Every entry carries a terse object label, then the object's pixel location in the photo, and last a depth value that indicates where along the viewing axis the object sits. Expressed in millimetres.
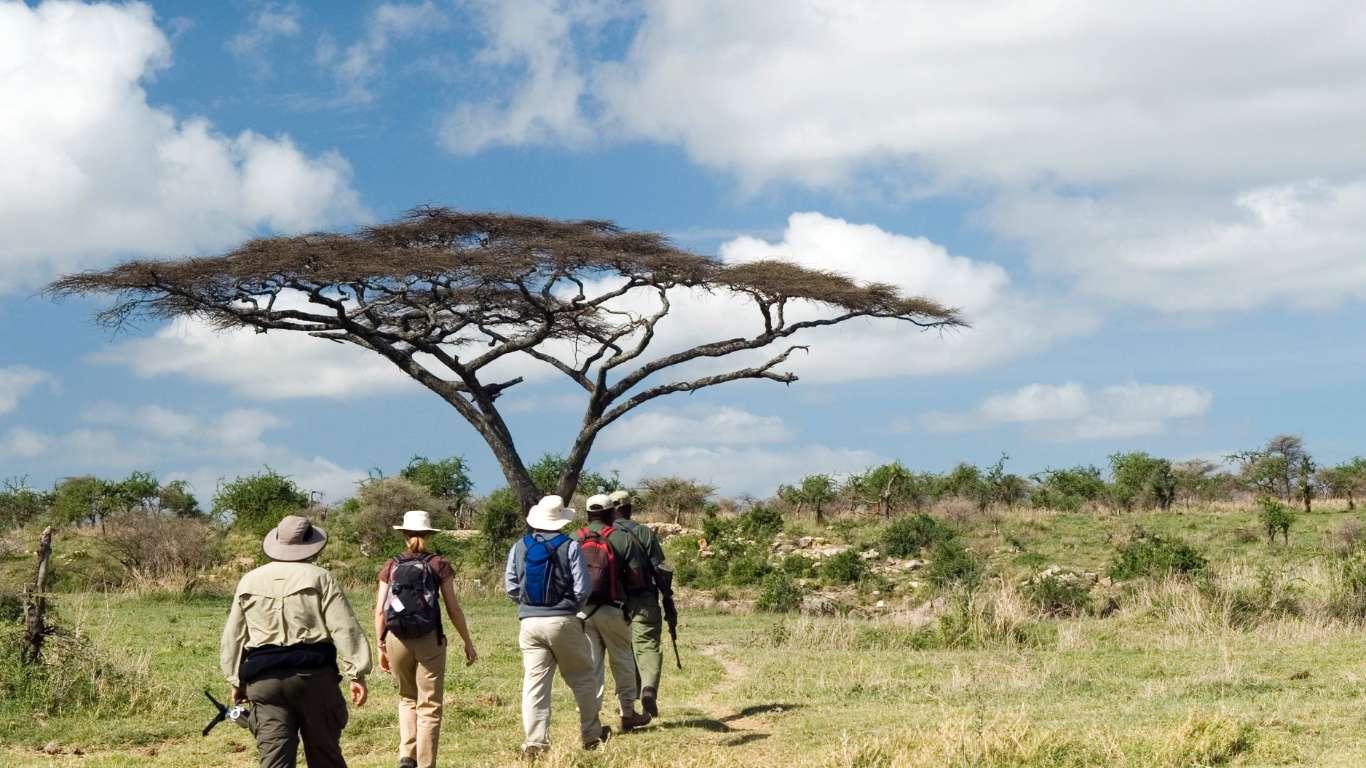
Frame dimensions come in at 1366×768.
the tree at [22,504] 42969
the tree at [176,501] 43625
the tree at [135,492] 41625
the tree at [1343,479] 45469
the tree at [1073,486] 42219
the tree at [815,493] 41375
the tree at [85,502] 41094
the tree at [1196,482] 46219
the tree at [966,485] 43562
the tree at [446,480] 42375
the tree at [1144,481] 43656
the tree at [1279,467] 45062
